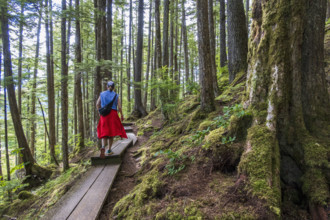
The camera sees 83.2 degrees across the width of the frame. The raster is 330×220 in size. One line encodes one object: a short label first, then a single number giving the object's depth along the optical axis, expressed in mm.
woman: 5215
